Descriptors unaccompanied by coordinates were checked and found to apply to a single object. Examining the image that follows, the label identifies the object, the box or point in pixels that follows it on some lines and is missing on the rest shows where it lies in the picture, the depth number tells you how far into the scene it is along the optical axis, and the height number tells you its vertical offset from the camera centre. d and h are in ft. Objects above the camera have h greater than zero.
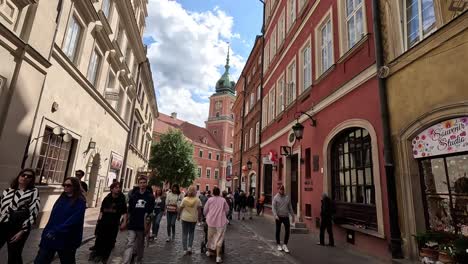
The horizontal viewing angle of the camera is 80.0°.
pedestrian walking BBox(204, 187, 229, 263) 22.77 -2.06
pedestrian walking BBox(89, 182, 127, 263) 19.24 -2.20
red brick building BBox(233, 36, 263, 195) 76.54 +23.03
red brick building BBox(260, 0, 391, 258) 26.11 +9.54
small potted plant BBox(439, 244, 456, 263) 16.46 -2.68
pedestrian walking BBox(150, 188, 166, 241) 30.32 -1.94
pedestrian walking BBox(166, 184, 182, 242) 28.99 -1.46
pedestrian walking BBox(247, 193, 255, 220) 58.44 -1.27
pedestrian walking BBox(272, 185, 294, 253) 26.99 -1.15
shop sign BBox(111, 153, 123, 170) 60.30 +6.10
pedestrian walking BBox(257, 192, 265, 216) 60.70 -1.41
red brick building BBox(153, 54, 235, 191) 228.84 +49.55
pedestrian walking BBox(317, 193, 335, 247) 29.40 -1.77
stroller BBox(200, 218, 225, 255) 25.00 -4.38
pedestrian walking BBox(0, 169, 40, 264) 13.07 -1.35
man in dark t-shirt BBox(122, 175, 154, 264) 18.42 -1.72
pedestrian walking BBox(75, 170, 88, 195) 22.86 +1.00
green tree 120.26 +13.26
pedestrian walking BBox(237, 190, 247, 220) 57.19 -1.00
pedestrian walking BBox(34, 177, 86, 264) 12.27 -1.78
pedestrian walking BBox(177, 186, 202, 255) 24.13 -1.91
